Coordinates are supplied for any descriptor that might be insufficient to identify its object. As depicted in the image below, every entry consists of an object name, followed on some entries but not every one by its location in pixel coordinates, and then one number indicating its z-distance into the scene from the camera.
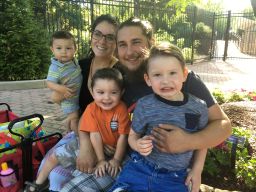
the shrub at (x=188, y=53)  11.67
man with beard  1.33
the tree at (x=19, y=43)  6.16
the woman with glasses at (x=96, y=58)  1.93
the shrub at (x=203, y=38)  14.85
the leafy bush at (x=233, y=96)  3.78
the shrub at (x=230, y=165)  1.82
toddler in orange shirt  1.60
